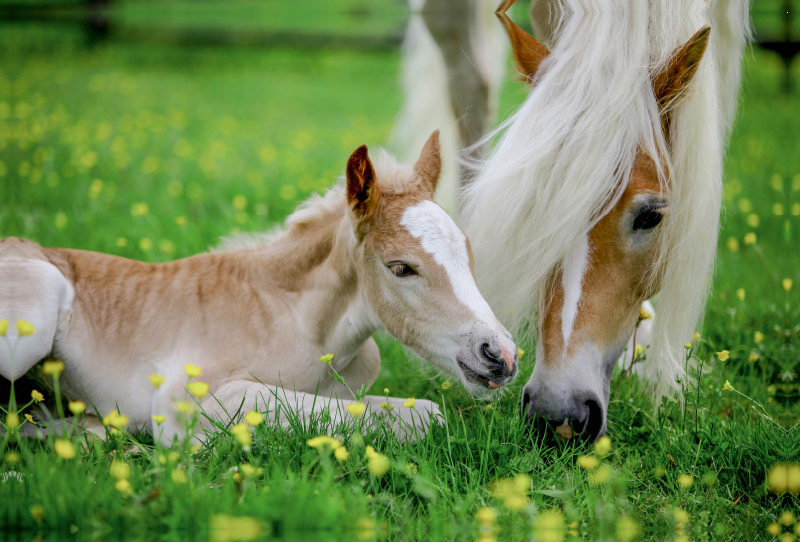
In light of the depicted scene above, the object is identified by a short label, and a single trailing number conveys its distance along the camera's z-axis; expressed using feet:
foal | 19.19
